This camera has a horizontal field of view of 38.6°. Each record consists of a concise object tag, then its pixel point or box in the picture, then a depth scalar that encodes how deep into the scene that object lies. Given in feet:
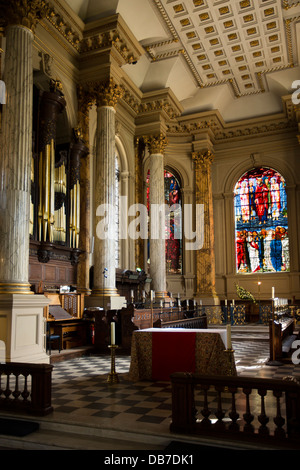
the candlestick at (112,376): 19.44
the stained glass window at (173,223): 59.06
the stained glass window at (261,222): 57.11
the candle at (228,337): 15.60
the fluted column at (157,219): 48.16
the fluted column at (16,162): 23.48
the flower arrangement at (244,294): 55.16
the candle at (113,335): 18.57
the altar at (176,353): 19.25
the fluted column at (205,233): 55.21
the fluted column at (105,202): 35.96
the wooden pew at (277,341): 25.24
